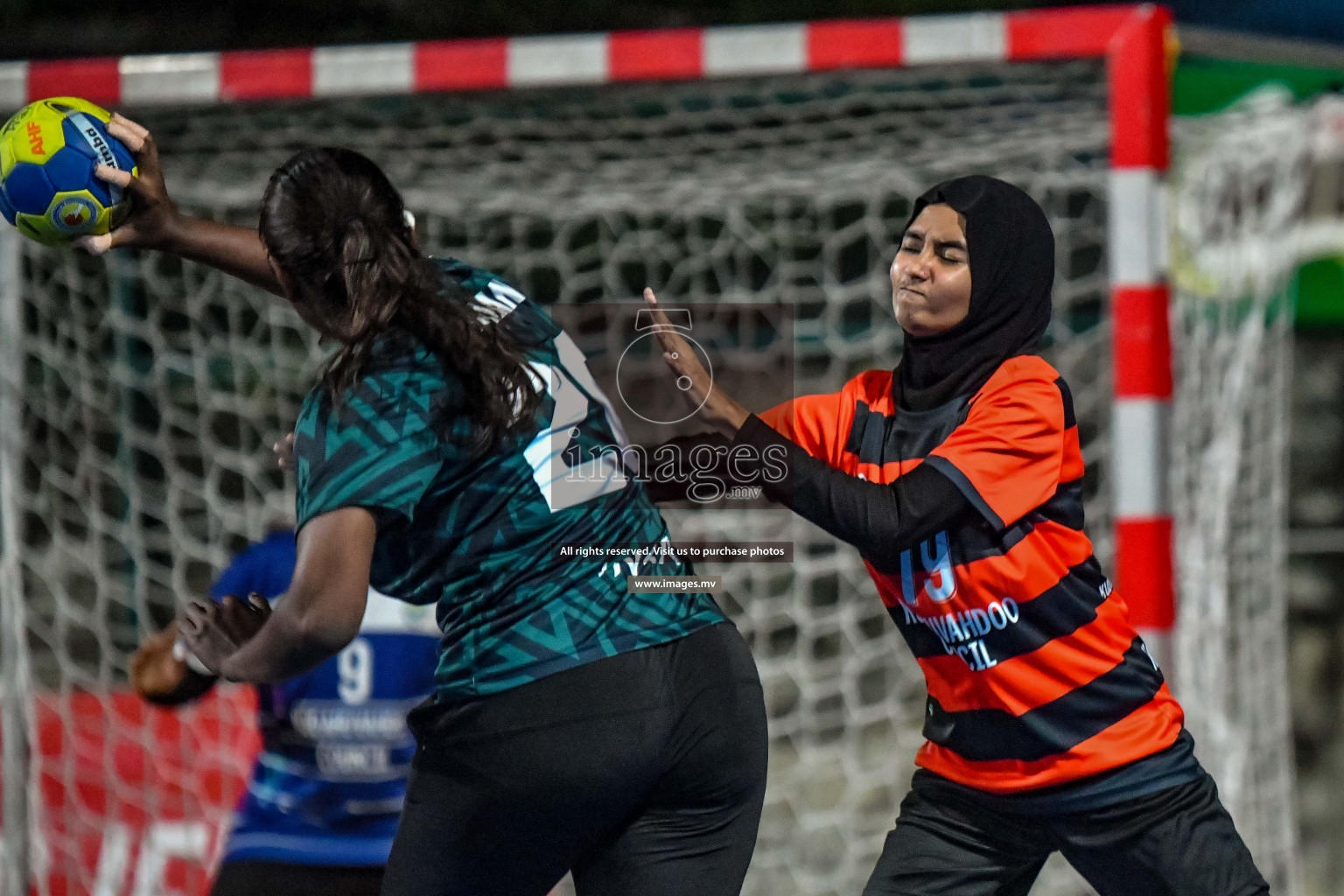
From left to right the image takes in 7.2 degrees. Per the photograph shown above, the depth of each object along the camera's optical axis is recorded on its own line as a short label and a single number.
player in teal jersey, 17.47
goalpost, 18.45
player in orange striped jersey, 17.62
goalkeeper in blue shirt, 18.16
